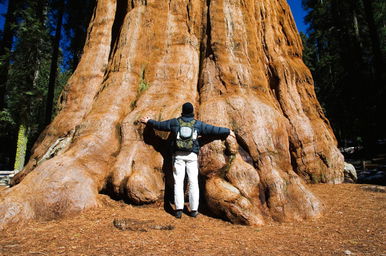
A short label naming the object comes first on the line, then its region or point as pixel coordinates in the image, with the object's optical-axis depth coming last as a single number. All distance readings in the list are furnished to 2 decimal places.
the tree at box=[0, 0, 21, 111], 14.73
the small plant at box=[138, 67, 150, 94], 6.10
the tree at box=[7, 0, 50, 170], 12.86
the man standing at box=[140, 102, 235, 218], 4.60
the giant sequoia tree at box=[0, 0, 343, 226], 4.59
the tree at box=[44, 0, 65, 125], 14.34
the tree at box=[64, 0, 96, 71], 15.57
